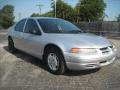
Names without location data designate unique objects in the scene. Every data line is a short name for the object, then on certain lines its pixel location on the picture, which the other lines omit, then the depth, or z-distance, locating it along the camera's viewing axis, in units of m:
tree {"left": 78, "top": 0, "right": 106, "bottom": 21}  22.97
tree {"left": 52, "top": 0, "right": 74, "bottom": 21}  24.47
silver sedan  2.53
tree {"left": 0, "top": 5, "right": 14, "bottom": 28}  31.63
